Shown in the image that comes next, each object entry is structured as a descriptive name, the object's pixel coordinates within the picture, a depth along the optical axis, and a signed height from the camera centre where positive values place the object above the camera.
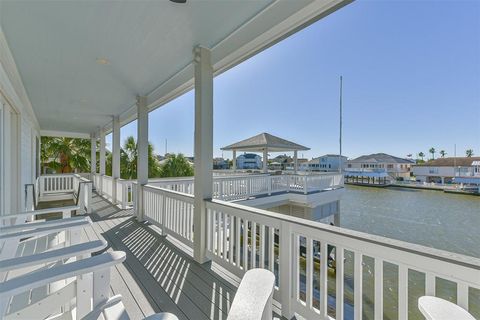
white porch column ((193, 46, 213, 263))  3.01 +0.23
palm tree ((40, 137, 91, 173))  11.81 +0.17
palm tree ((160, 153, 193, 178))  16.09 -0.58
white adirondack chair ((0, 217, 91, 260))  1.49 -0.51
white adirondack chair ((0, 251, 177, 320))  0.83 -0.68
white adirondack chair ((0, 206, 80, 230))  2.02 -0.57
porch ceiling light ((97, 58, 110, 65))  3.29 +1.51
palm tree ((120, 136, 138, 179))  14.18 +0.01
